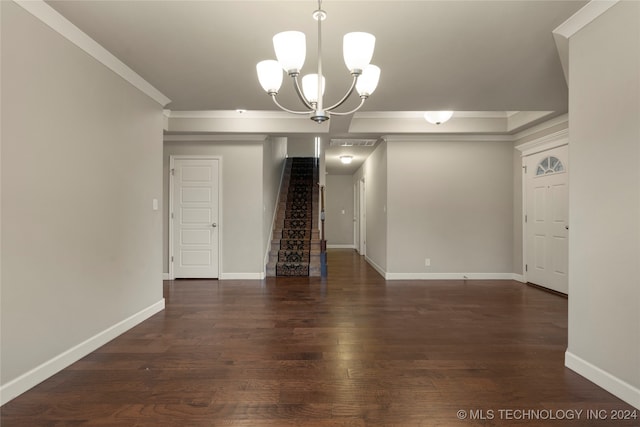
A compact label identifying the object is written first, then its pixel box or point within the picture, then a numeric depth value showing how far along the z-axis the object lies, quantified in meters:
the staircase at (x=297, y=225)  6.05
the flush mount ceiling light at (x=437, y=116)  4.75
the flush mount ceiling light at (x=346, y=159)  7.85
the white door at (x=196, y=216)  5.63
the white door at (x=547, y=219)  4.61
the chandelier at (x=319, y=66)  1.82
